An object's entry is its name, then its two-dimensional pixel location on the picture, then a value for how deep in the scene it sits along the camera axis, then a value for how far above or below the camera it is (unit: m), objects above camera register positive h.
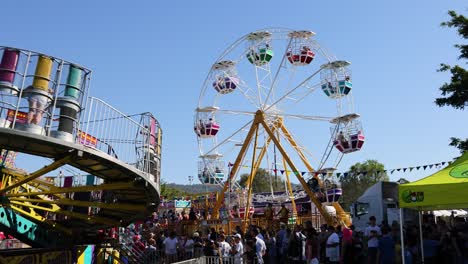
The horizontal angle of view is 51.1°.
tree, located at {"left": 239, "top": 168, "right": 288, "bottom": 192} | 108.44 +12.50
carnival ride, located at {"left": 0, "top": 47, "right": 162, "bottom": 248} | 10.10 +1.65
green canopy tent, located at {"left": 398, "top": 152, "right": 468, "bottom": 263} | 9.55 +1.15
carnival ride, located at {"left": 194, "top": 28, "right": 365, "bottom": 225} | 28.03 +6.78
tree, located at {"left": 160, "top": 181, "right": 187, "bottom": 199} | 91.25 +8.18
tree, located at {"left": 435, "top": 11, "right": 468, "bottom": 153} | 19.92 +6.63
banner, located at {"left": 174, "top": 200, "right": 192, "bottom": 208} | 42.31 +2.72
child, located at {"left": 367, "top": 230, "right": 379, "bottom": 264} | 12.96 -0.06
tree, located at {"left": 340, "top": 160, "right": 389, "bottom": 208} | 83.62 +10.83
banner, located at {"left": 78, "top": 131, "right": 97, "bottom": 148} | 11.05 +2.05
